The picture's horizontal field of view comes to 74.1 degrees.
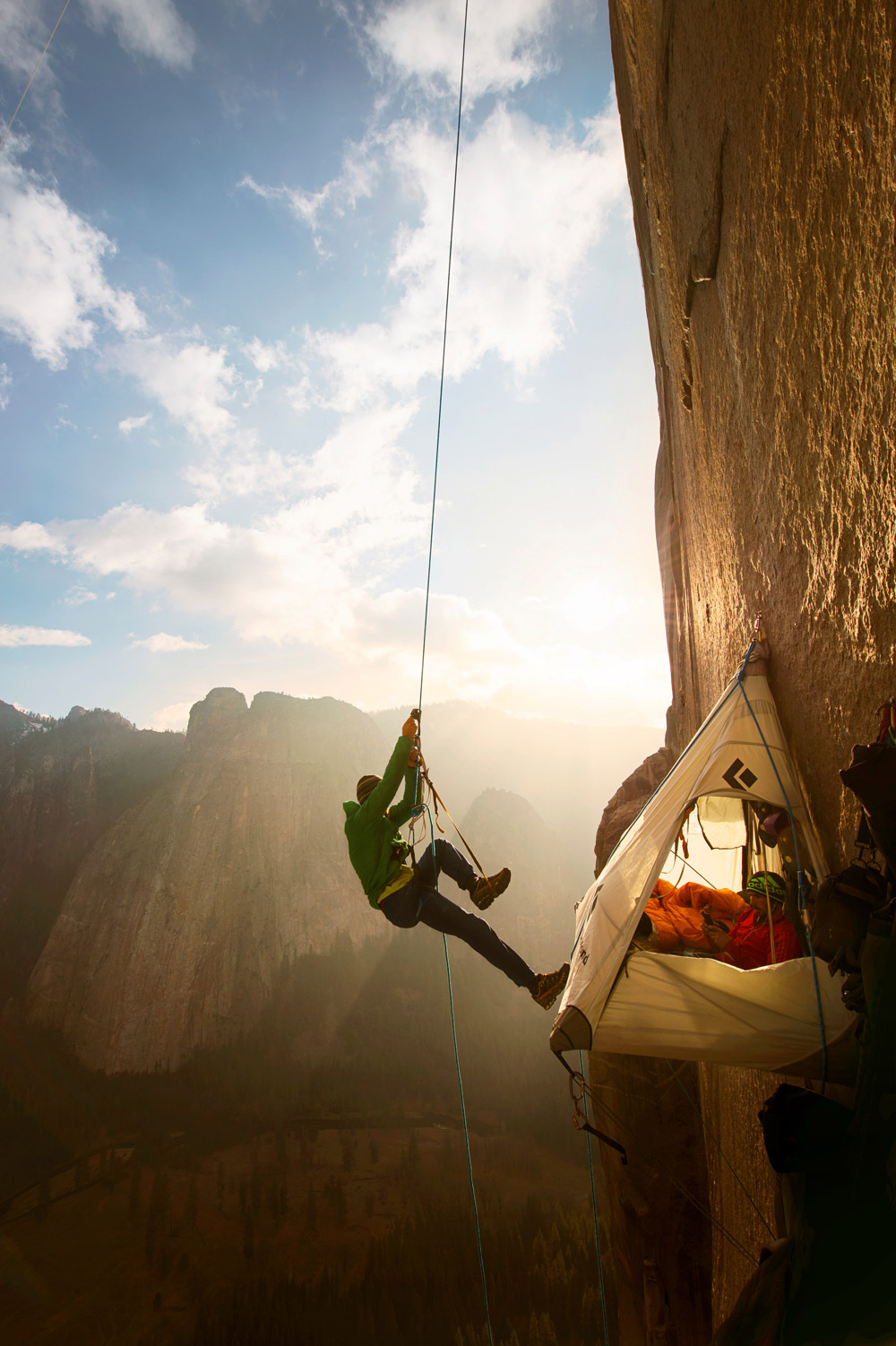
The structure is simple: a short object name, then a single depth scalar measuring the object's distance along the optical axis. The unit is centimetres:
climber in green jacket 373
